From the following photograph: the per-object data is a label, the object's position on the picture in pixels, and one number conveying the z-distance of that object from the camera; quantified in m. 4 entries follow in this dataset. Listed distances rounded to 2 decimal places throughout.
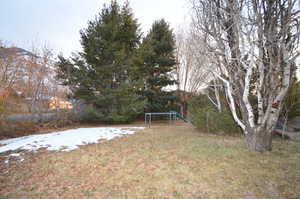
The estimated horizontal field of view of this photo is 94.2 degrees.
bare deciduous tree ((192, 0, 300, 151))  3.11
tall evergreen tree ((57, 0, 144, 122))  8.54
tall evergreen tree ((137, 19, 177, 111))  11.20
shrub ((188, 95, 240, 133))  5.42
